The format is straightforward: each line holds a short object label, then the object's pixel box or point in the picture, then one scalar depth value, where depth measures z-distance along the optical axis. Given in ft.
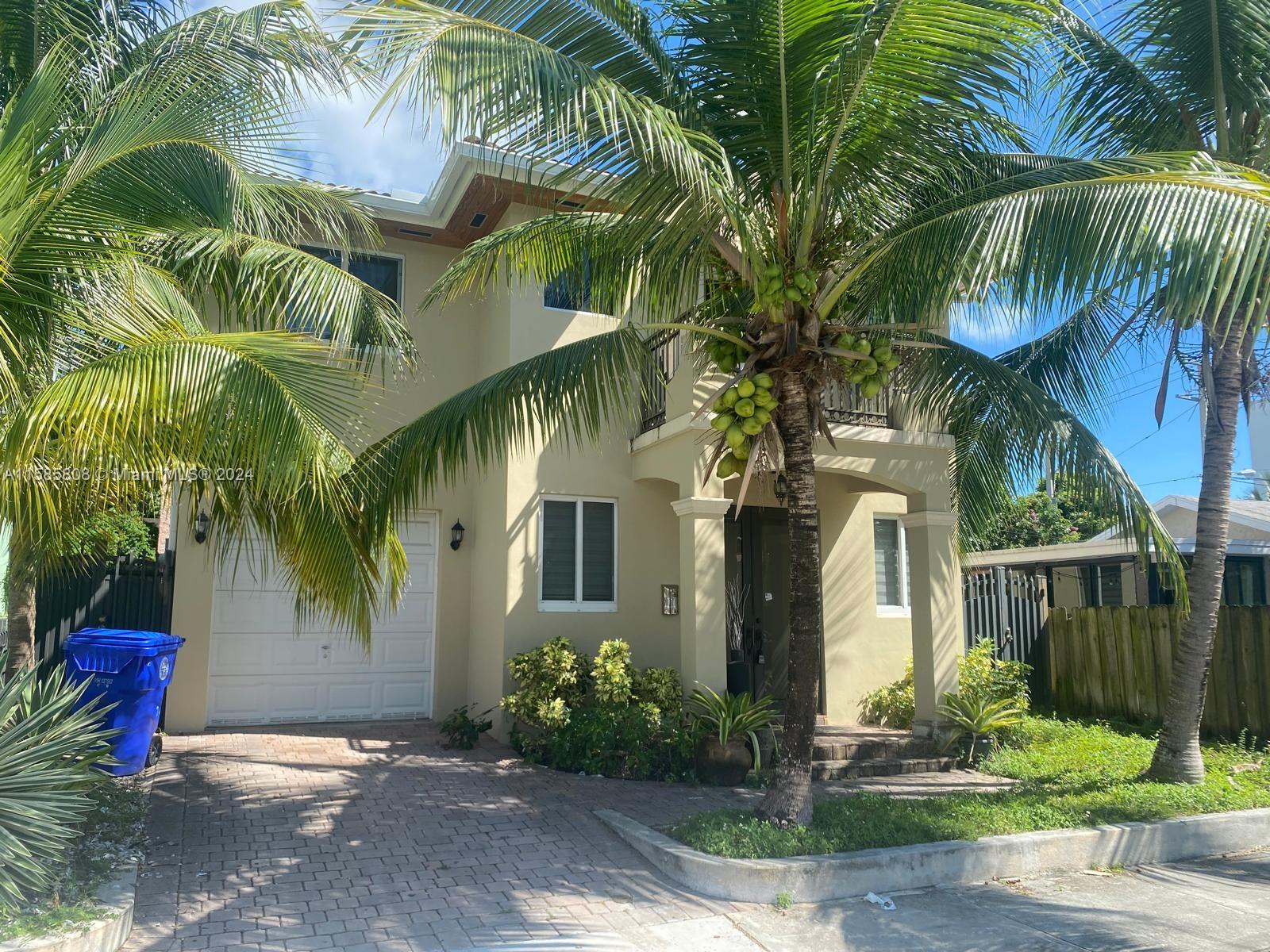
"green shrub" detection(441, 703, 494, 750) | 32.14
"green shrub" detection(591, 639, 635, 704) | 29.63
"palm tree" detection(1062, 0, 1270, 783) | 24.43
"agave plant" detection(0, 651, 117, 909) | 14.26
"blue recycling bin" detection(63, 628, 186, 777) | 25.53
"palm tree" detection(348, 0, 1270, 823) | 16.15
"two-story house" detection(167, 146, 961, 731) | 32.81
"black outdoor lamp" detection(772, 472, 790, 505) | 26.86
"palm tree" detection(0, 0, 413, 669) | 15.58
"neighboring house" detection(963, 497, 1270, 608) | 50.47
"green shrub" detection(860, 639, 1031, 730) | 32.94
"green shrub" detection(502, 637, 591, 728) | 30.12
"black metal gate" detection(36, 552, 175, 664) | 30.76
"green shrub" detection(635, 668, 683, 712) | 29.81
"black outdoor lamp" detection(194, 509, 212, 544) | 33.04
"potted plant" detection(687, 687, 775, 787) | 28.04
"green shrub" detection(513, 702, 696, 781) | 28.22
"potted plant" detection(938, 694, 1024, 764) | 31.19
